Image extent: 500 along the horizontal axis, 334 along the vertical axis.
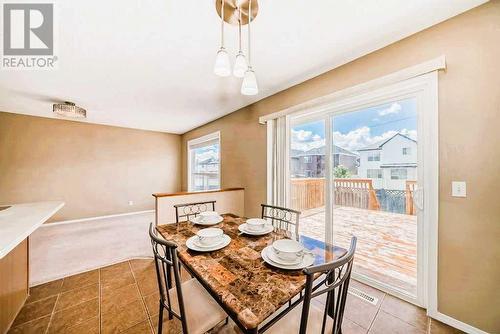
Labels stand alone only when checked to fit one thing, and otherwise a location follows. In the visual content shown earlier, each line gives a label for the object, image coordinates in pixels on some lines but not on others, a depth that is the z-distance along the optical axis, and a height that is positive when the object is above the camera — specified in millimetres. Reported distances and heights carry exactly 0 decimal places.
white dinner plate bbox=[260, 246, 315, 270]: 990 -530
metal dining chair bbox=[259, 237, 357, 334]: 724 -700
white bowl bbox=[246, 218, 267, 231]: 1501 -472
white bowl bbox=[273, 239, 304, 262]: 1031 -469
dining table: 729 -543
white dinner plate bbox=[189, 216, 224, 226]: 1688 -501
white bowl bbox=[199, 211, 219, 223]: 1755 -478
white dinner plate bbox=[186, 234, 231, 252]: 1185 -516
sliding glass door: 1781 -202
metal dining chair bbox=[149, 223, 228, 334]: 965 -848
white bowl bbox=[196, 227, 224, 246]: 1234 -467
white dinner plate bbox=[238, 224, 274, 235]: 1462 -508
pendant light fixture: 1163 +1037
